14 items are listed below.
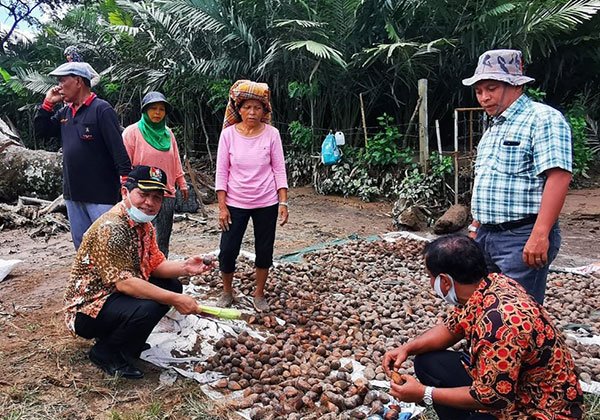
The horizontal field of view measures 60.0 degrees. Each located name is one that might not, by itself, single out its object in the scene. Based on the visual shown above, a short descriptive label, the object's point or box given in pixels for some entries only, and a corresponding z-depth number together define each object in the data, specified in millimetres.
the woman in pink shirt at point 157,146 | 3566
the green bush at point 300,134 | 9250
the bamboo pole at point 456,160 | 6910
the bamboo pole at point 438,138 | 7438
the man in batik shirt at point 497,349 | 1528
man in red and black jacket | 3264
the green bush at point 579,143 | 8930
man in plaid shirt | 2115
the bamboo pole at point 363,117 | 8414
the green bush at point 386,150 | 8125
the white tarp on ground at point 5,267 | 4332
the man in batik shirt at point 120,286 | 2549
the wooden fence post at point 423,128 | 7562
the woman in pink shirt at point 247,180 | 3408
